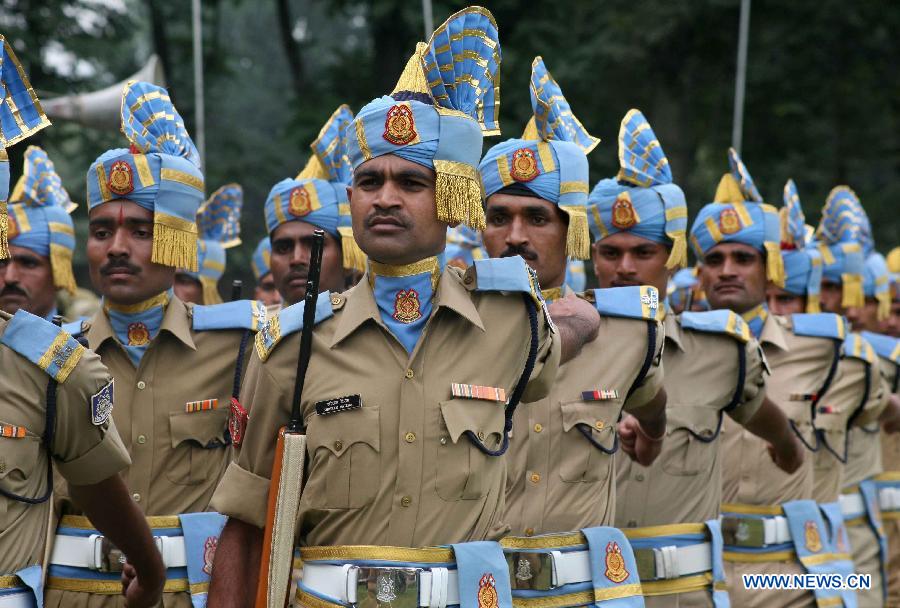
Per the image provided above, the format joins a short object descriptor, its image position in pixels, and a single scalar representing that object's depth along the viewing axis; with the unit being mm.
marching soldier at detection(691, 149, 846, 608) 16703
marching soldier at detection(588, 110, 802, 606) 13977
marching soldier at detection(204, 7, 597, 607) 8617
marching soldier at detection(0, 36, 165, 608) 8766
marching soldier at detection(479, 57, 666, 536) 12016
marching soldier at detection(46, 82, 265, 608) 11961
